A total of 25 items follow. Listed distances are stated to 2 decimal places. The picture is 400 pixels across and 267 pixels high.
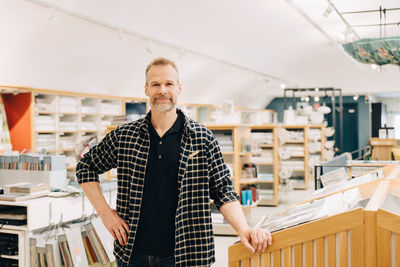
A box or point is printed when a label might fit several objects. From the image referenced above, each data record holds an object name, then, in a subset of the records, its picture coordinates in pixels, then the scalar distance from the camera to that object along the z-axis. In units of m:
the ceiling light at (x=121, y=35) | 8.54
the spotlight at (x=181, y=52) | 10.87
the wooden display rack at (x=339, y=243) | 1.51
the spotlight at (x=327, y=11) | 8.02
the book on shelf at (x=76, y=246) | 3.51
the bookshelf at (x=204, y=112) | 15.81
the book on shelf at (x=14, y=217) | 3.50
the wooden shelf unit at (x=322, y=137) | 12.26
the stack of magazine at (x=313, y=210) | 1.78
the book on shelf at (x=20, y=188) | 3.73
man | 1.89
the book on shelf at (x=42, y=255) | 3.42
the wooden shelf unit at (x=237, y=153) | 6.61
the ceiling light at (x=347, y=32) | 9.39
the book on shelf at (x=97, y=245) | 3.71
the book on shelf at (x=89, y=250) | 3.70
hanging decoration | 5.88
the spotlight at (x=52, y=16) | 6.94
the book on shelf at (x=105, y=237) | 3.75
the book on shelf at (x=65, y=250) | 3.48
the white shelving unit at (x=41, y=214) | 3.47
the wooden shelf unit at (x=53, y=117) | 8.62
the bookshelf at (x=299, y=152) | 11.36
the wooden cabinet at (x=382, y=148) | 16.06
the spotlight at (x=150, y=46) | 9.16
